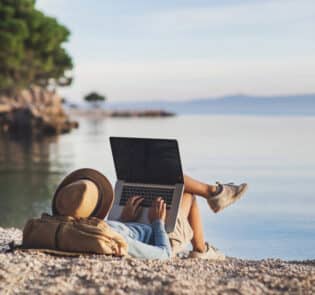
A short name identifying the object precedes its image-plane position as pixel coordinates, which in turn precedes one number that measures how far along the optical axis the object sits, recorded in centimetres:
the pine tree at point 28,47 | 4884
